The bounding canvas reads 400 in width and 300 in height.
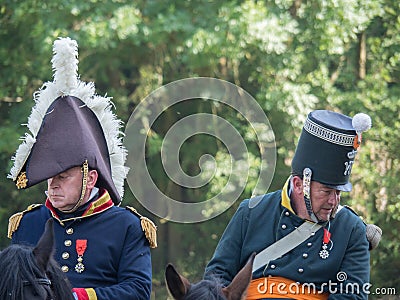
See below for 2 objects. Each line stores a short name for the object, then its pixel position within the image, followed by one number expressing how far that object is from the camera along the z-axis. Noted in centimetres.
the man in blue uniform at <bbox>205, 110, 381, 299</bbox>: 1116
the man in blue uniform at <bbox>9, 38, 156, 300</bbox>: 1059
